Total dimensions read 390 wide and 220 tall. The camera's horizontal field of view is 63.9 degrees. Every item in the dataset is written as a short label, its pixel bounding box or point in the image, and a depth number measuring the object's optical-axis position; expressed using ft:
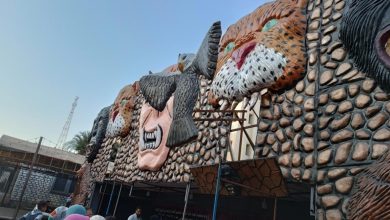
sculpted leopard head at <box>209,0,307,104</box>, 15.90
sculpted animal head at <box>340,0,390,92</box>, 11.66
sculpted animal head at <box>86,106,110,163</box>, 43.75
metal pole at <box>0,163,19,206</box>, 56.98
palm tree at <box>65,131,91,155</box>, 90.54
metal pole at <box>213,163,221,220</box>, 15.20
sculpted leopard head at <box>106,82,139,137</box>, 35.99
